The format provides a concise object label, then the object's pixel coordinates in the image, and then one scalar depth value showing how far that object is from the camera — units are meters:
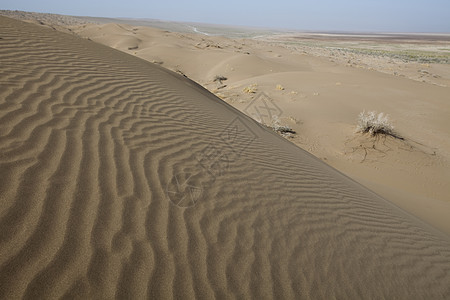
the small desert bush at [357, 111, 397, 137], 7.35
